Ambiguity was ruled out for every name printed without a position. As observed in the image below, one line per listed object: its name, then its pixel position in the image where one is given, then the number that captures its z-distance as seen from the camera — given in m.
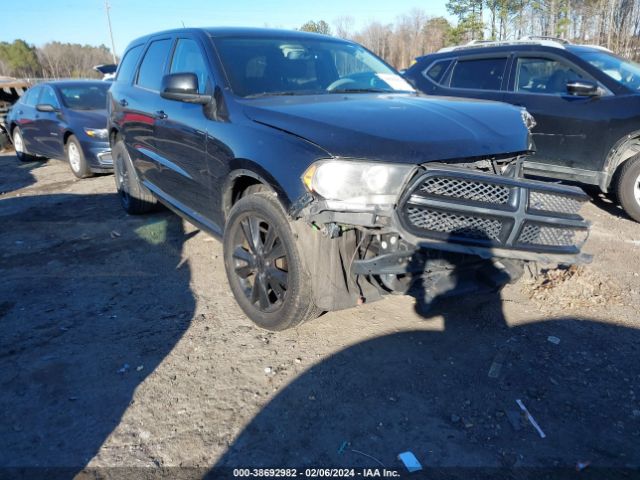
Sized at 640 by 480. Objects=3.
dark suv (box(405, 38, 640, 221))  5.11
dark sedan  7.87
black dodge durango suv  2.42
